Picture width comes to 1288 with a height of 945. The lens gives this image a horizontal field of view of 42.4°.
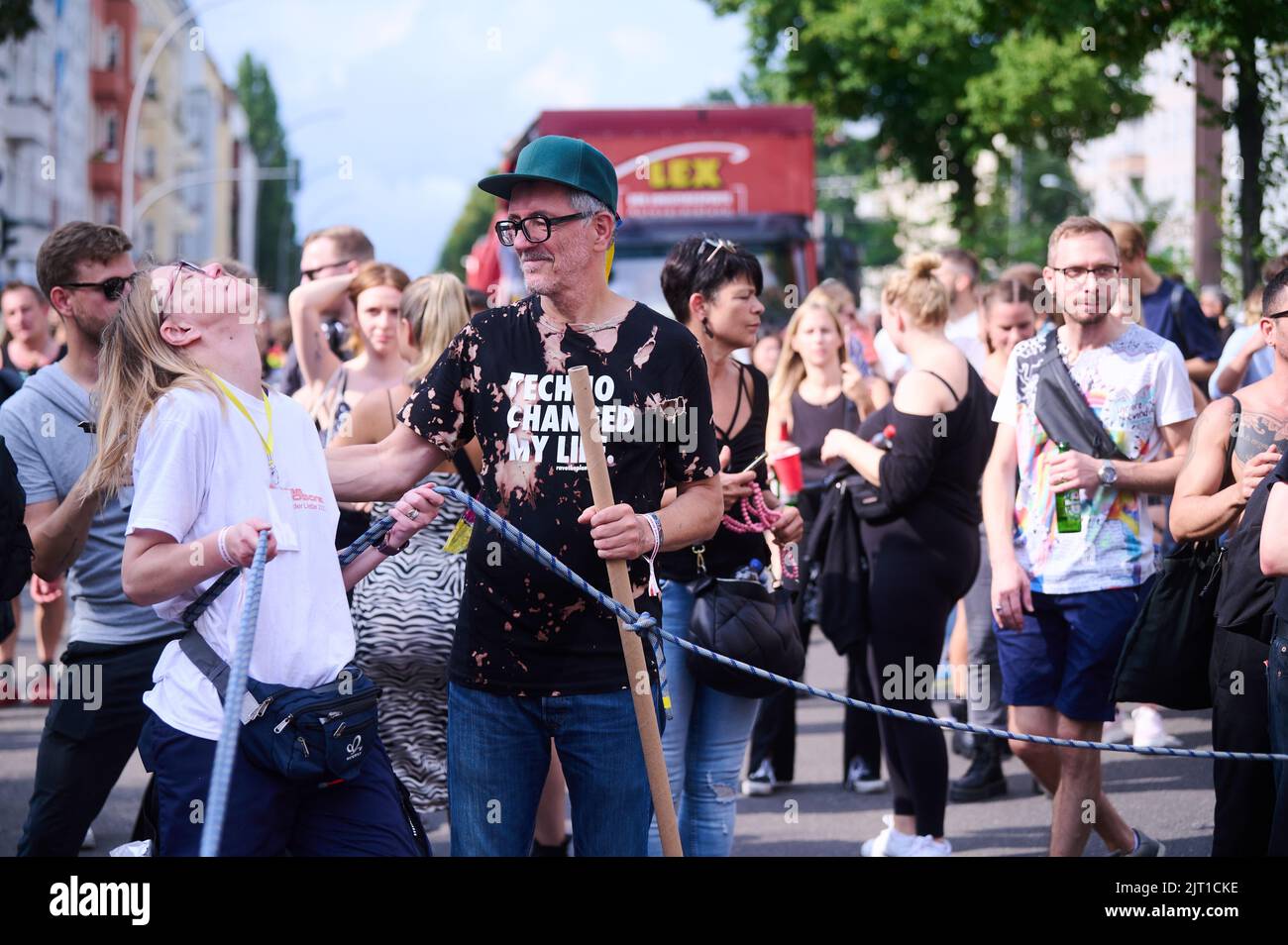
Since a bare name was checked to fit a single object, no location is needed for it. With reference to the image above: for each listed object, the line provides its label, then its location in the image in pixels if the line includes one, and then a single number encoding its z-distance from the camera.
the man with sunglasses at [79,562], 4.65
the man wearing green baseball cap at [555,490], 3.69
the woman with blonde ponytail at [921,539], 5.84
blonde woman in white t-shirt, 3.35
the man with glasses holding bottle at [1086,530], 5.31
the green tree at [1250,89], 9.20
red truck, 15.64
